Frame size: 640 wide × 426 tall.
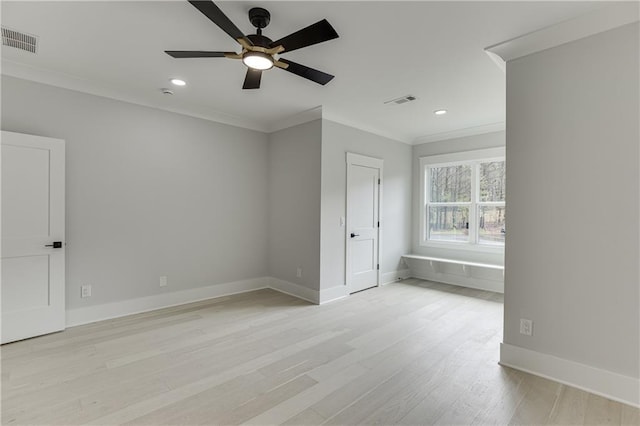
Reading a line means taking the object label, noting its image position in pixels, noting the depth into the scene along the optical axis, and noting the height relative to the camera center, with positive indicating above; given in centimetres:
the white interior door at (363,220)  464 -15
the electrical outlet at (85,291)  337 -91
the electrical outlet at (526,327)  243 -94
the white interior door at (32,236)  288 -27
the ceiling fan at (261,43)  177 +113
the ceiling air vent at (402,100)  370 +141
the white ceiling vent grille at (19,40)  242 +142
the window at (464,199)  498 +22
